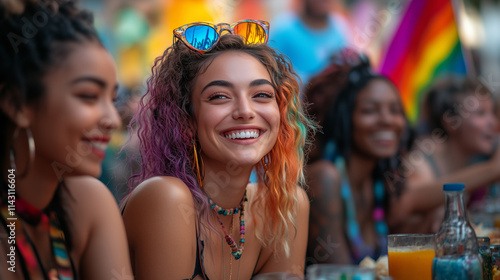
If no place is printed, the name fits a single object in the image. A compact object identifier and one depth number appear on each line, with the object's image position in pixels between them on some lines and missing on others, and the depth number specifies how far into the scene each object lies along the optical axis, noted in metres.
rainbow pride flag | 3.74
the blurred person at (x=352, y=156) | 2.89
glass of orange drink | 1.46
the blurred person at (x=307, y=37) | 3.24
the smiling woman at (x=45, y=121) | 1.07
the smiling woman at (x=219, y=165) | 1.55
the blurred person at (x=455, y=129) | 3.79
